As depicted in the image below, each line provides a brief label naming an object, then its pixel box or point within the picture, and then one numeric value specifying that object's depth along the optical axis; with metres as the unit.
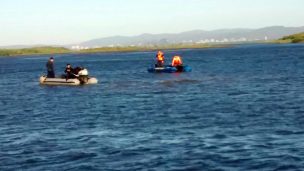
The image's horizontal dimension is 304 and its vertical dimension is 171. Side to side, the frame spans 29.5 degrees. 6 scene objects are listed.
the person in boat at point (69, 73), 55.47
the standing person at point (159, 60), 68.41
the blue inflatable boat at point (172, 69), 67.62
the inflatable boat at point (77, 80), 54.96
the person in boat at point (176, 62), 68.88
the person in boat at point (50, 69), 56.06
